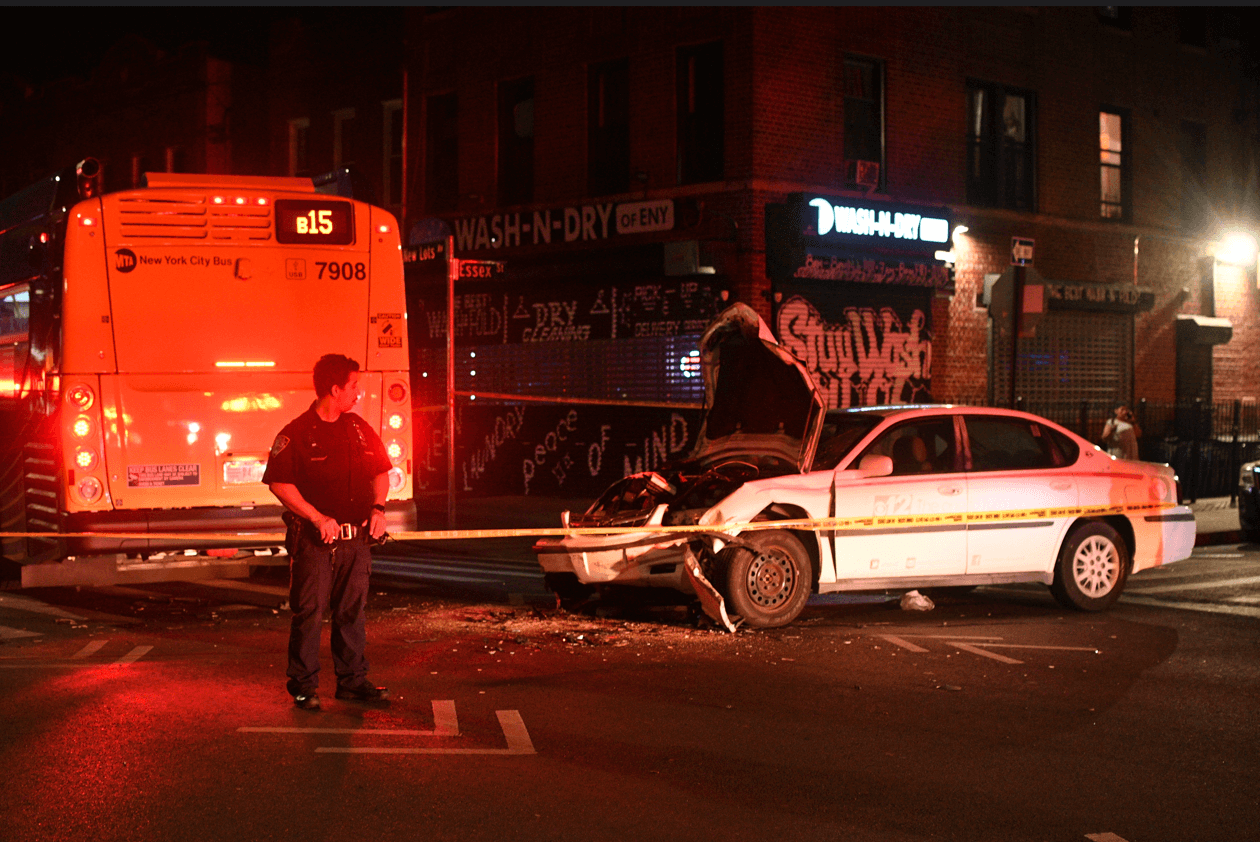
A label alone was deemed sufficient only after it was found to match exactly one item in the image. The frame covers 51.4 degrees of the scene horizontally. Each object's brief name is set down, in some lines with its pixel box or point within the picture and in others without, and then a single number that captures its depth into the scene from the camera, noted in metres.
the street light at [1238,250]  25.02
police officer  6.85
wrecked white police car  9.47
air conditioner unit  19.39
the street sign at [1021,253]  15.66
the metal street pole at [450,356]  14.95
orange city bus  9.45
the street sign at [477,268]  15.41
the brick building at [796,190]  19.02
